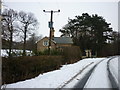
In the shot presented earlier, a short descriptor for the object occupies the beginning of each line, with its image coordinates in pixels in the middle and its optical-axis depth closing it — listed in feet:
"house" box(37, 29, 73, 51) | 210.57
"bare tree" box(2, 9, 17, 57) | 136.31
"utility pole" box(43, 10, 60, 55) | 71.54
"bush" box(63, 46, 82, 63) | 90.38
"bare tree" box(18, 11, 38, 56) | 181.33
